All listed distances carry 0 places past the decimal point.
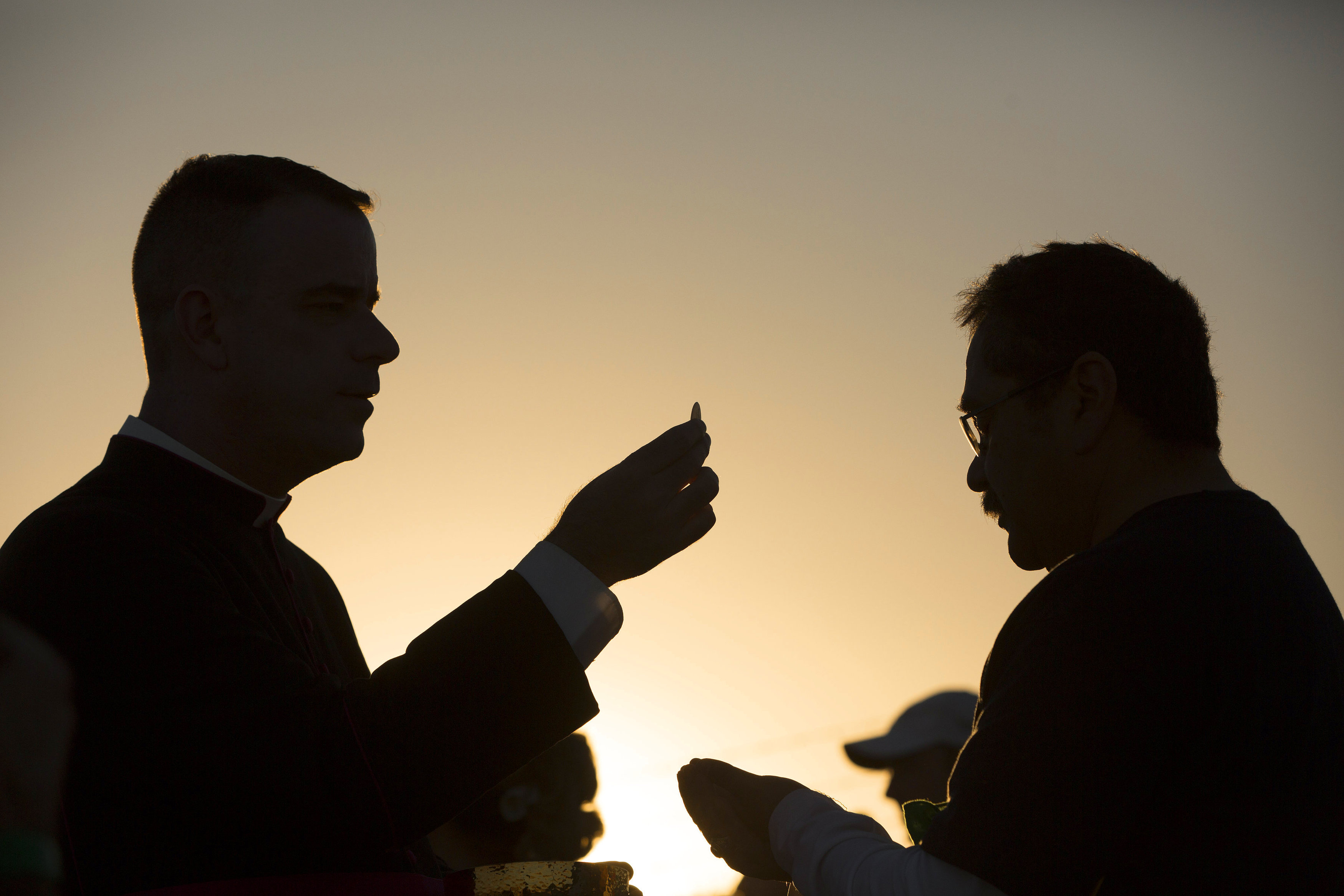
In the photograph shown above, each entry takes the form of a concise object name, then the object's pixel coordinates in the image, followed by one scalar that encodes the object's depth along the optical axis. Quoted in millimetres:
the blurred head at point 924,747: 5863
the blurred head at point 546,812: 5402
